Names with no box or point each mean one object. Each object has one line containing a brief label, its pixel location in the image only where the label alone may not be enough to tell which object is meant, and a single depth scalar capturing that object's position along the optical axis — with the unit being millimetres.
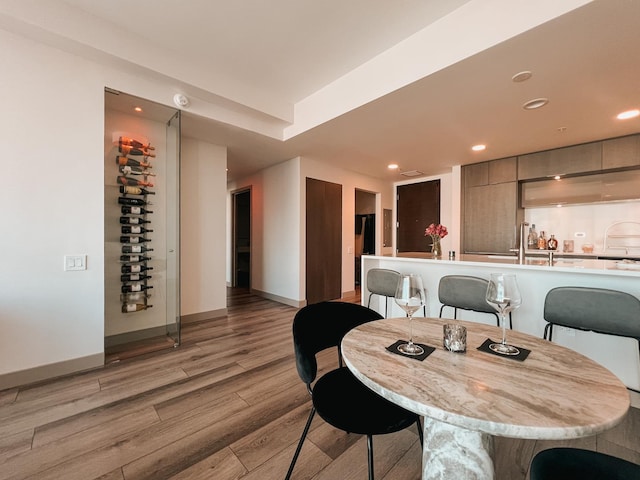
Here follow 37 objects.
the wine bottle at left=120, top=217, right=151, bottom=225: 3018
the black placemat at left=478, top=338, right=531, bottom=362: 997
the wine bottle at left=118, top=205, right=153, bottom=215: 3010
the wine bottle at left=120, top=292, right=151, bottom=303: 3049
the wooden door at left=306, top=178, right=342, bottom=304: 4852
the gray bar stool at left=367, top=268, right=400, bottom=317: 2837
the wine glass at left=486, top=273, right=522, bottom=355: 1150
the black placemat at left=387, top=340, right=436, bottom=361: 1011
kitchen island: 1990
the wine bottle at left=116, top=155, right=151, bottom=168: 2996
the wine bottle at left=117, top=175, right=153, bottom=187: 3018
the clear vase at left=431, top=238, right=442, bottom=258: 3311
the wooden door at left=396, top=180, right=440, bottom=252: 5839
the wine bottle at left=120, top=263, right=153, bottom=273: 3041
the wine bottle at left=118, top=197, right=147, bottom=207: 3010
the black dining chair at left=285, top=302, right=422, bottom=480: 1102
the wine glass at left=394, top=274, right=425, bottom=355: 1139
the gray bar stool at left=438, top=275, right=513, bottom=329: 2273
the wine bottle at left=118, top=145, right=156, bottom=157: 3019
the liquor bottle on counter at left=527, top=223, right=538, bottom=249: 4476
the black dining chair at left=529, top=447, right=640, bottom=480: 821
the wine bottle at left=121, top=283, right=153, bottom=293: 3047
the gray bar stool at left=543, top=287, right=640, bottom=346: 1719
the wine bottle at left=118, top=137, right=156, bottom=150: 3011
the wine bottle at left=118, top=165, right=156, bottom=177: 3025
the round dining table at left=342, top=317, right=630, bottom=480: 655
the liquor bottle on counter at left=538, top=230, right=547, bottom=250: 3289
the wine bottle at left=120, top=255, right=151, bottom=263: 3035
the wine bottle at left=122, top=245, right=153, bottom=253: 3047
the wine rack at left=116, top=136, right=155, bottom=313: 3023
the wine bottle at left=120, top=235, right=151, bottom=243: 3020
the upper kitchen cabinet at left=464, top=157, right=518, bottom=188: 4445
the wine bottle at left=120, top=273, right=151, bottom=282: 3043
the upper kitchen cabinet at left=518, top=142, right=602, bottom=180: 3725
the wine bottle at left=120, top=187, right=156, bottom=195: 3012
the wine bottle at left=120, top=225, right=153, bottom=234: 3020
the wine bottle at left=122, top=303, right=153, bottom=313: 3059
